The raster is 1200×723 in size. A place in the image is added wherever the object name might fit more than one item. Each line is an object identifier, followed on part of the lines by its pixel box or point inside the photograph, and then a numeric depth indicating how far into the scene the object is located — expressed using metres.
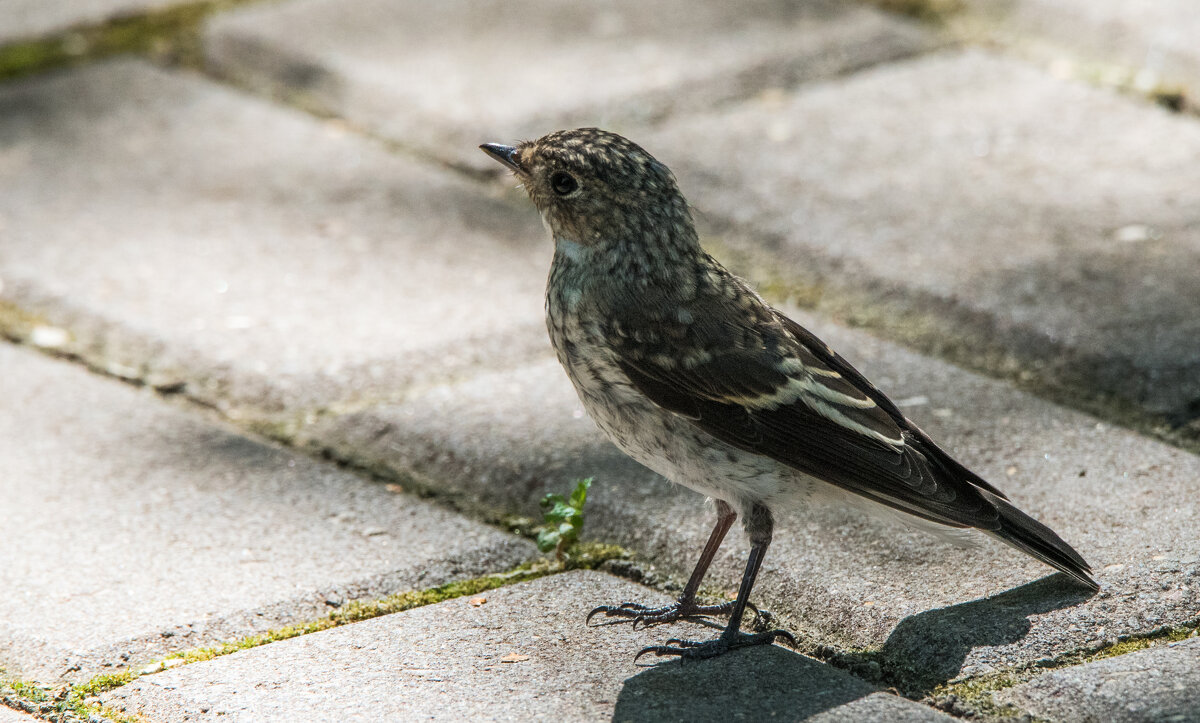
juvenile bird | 5.75
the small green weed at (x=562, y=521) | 6.09
